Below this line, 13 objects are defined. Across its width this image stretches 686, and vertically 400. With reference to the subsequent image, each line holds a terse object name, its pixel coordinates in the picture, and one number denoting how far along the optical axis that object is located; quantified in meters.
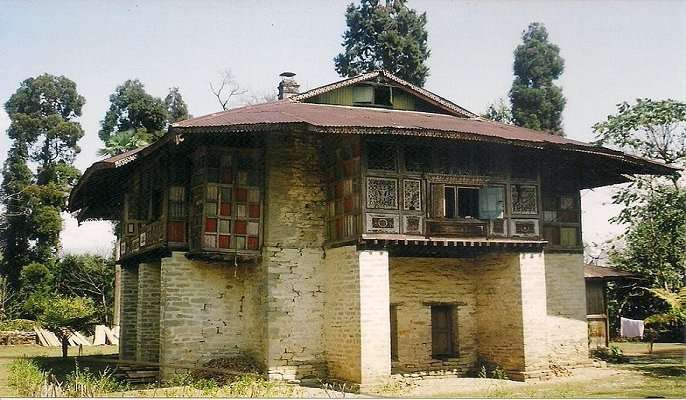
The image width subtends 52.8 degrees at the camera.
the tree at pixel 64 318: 23.03
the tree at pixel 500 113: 38.25
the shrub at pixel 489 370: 17.39
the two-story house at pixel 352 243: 15.80
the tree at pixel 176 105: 37.09
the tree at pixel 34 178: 34.69
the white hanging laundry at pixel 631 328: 28.38
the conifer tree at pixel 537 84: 36.47
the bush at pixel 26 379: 13.14
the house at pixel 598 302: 23.62
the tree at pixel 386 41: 33.94
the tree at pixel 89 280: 35.84
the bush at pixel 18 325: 31.22
